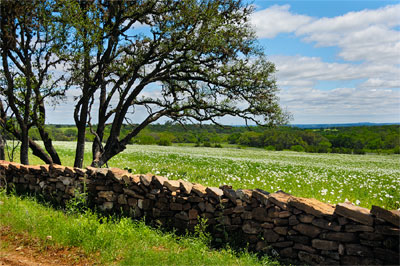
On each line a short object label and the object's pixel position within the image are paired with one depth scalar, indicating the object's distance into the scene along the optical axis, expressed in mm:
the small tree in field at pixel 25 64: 12195
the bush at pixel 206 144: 60109
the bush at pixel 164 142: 58094
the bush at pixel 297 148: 58706
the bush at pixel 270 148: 58909
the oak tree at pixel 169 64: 12953
